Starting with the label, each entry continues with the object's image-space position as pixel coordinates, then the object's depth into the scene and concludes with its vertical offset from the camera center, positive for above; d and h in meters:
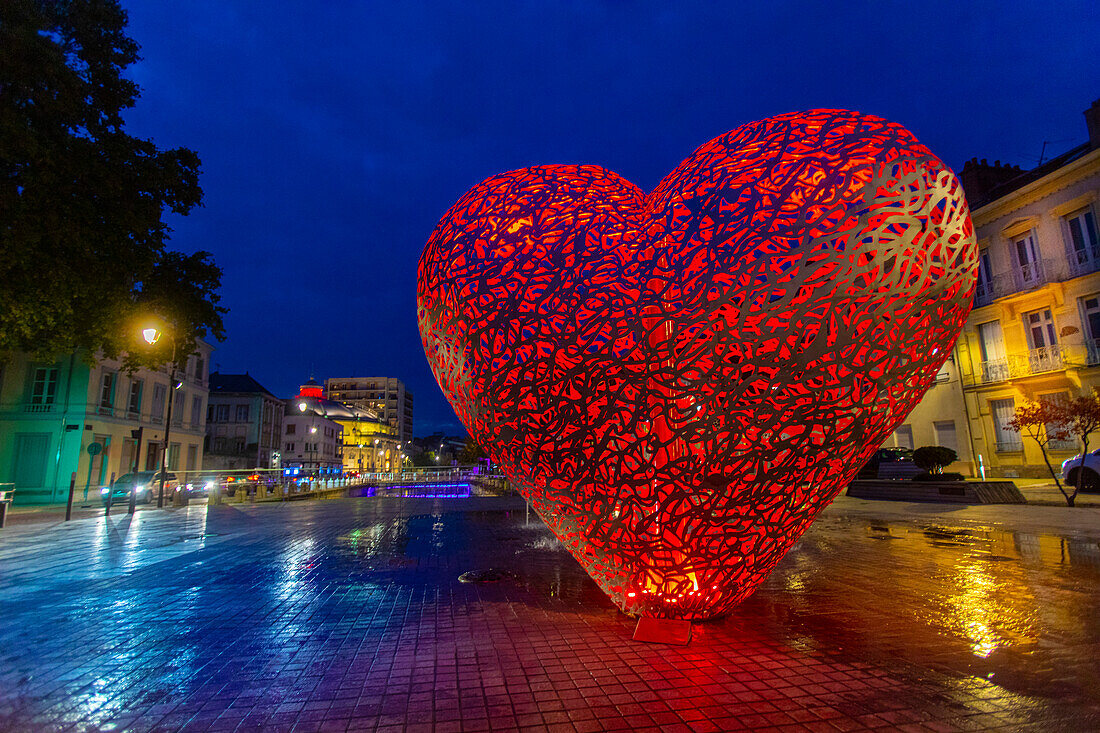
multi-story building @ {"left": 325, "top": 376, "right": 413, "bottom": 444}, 144.75 +20.44
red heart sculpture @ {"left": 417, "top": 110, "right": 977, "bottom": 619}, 3.86 +0.94
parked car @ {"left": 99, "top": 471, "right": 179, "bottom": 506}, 22.89 -0.44
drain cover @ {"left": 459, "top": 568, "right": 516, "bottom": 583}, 6.86 -1.35
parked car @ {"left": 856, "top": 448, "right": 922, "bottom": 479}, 21.86 -0.21
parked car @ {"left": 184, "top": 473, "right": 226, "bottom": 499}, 23.84 -0.51
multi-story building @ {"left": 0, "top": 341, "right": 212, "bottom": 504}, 26.91 +2.62
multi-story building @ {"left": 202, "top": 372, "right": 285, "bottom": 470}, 53.31 +5.23
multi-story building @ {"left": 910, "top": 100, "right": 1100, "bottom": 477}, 20.73 +6.10
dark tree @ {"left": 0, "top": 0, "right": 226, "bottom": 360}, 12.96 +7.15
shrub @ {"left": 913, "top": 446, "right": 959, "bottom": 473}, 18.72 +0.06
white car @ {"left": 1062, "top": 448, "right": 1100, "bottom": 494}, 16.77 -0.46
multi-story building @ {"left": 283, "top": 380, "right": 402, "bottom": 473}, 79.88 +6.53
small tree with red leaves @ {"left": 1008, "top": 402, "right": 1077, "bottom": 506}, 16.14 +1.19
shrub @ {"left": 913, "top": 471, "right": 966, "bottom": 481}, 18.03 -0.58
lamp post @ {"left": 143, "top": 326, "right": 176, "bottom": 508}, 16.20 +4.02
